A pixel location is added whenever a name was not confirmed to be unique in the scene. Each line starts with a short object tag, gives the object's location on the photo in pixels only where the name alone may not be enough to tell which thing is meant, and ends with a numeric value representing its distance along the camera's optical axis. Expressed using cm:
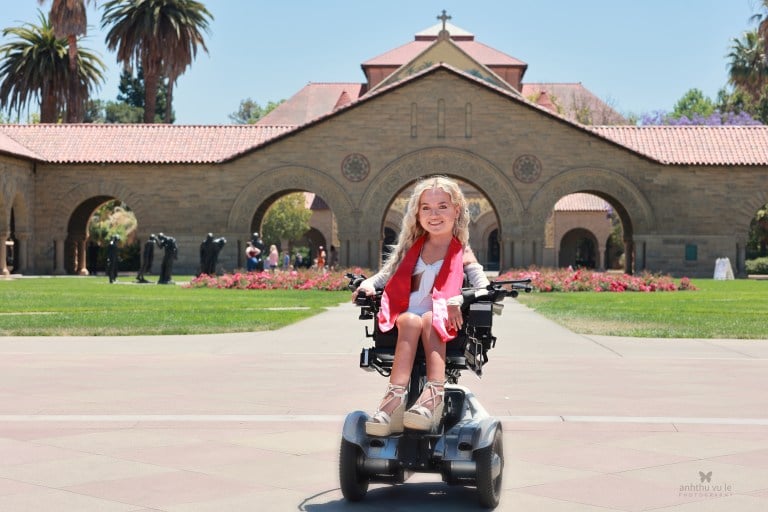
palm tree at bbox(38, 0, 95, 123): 6069
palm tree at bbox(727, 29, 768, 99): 7606
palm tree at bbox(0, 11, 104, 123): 6738
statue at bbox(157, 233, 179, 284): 4038
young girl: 585
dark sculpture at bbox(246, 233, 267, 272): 4284
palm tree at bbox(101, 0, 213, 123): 6700
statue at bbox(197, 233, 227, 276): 4112
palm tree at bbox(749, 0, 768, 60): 5422
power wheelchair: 576
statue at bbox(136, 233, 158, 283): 4169
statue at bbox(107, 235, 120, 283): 4262
